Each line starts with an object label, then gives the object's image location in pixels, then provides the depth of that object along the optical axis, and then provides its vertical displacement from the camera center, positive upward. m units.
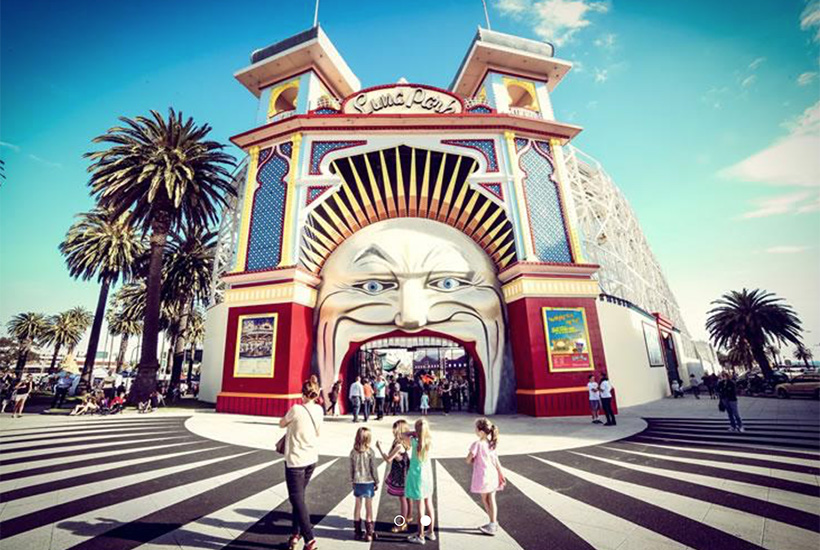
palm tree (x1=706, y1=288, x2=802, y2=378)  29.28 +3.24
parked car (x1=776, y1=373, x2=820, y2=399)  18.44 -1.55
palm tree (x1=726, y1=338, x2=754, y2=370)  32.31 +0.75
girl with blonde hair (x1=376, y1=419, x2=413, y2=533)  4.11 -1.09
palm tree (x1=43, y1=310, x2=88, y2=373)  44.25 +6.66
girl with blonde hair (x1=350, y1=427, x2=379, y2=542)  3.85 -1.18
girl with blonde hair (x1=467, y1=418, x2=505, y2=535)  3.98 -1.15
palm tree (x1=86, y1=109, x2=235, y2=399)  17.89 +10.61
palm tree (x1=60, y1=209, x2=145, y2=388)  25.50 +9.70
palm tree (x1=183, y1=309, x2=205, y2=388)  38.47 +5.62
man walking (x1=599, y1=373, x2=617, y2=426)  10.67 -1.02
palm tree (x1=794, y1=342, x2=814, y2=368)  50.46 +0.66
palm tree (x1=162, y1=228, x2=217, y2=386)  27.28 +8.28
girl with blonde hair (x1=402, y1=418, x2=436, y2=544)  3.86 -1.17
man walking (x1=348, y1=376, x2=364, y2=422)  12.52 -0.78
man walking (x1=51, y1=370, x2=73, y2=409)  16.44 -0.29
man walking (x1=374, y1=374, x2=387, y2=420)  13.43 -0.83
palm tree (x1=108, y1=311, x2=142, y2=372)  39.06 +5.97
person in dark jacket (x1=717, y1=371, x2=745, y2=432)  9.21 -0.99
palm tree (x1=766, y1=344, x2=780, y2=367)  37.30 +1.09
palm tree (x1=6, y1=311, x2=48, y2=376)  42.50 +6.87
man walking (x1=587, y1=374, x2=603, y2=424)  11.70 -1.05
